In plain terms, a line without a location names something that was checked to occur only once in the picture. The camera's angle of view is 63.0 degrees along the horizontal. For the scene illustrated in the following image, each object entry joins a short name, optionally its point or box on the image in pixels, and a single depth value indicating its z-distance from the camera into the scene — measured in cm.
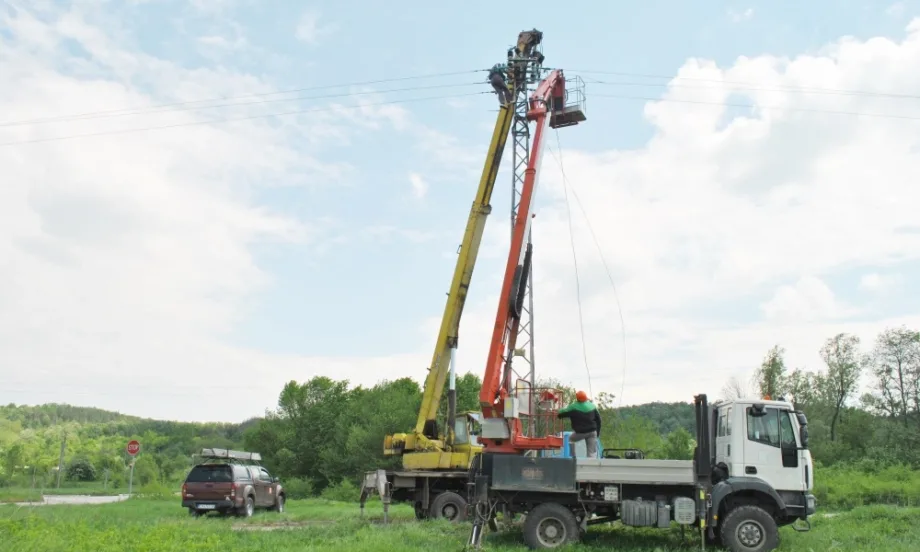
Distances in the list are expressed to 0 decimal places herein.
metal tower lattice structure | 2050
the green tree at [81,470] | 7090
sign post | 2955
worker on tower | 2008
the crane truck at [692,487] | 1315
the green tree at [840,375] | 5650
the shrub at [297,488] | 5047
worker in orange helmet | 1427
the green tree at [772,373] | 5306
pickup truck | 2002
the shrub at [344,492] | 4291
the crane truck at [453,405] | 1898
